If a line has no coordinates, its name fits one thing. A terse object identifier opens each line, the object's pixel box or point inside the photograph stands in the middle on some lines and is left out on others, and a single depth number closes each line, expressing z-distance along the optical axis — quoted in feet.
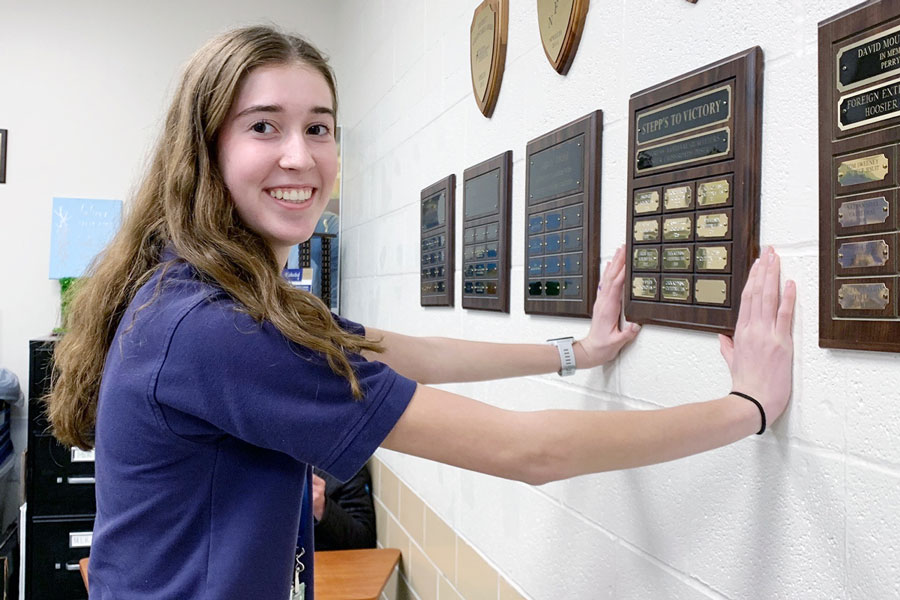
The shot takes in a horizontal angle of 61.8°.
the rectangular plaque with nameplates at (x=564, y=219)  3.92
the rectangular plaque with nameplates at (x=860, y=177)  2.29
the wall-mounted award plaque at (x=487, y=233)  4.98
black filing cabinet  9.62
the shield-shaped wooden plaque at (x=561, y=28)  4.03
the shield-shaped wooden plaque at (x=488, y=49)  5.02
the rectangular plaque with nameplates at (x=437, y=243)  6.06
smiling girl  2.61
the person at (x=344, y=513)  8.13
